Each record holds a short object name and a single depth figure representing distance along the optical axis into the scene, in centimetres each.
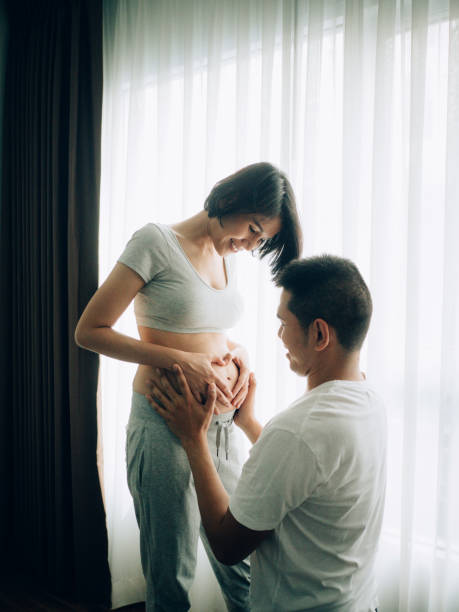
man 81
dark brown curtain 199
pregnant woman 119
